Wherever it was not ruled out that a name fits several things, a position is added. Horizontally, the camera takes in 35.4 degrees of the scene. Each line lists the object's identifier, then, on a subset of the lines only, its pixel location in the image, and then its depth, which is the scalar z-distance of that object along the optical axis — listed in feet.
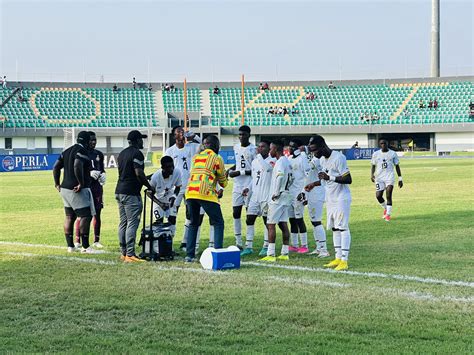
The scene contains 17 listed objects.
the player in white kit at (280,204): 39.93
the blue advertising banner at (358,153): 209.54
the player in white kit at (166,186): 41.78
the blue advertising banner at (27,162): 159.84
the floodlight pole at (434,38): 249.04
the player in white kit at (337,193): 36.94
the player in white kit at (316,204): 42.20
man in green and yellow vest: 38.52
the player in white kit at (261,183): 42.37
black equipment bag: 39.70
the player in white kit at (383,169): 65.31
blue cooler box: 36.47
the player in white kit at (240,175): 44.34
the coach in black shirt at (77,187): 42.09
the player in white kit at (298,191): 43.68
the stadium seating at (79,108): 233.96
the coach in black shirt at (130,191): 39.42
